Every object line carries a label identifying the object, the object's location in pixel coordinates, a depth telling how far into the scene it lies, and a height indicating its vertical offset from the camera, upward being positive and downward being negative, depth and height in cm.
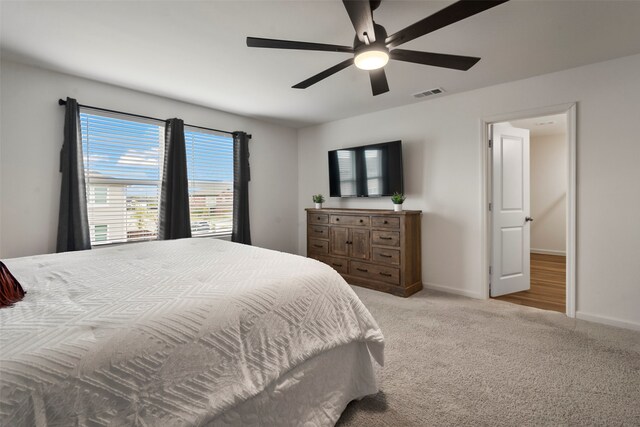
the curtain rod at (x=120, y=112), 282 +103
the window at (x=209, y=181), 390 +32
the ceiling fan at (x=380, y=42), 141 +91
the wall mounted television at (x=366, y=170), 384 +41
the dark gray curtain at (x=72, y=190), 279 +17
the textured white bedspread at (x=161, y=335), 76 -43
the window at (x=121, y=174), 306 +35
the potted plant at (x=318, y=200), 454 +1
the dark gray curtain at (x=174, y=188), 350 +20
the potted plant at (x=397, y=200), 367 -2
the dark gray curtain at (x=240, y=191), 423 +17
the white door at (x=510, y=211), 347 -19
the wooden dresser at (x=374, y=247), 351 -62
